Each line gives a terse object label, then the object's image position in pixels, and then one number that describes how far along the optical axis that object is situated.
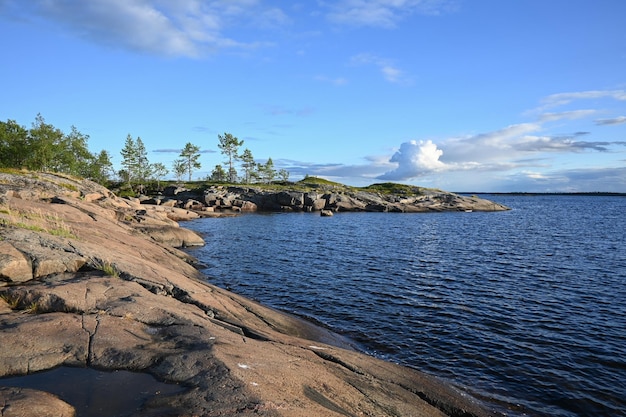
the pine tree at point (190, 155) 152.25
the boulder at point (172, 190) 117.22
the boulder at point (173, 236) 38.78
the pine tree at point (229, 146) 153.12
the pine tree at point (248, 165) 161.00
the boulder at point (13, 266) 12.77
